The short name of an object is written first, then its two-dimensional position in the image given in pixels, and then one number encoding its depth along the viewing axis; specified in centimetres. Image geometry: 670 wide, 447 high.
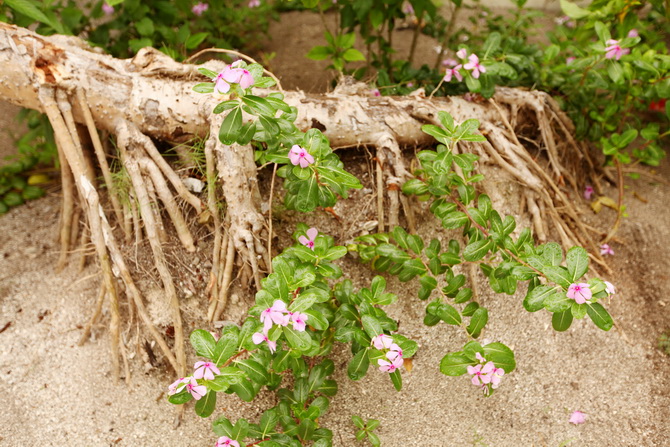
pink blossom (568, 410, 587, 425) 204
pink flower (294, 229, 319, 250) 195
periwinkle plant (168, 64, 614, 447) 157
